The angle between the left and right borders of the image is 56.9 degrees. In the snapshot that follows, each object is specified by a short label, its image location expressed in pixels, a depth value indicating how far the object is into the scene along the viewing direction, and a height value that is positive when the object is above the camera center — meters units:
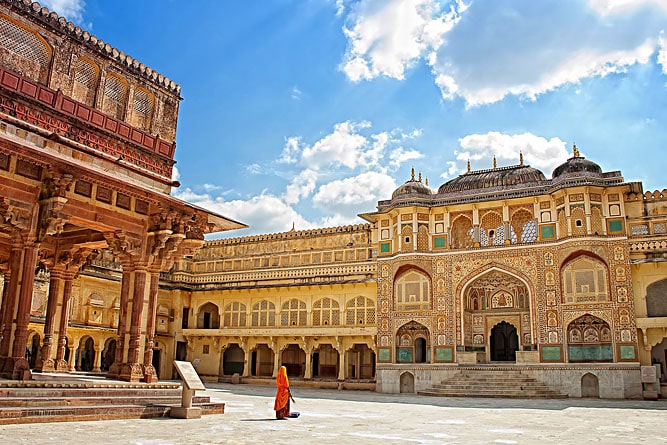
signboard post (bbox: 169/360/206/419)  10.96 -0.60
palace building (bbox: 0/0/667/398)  11.95 +3.30
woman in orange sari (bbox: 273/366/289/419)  11.74 -0.67
